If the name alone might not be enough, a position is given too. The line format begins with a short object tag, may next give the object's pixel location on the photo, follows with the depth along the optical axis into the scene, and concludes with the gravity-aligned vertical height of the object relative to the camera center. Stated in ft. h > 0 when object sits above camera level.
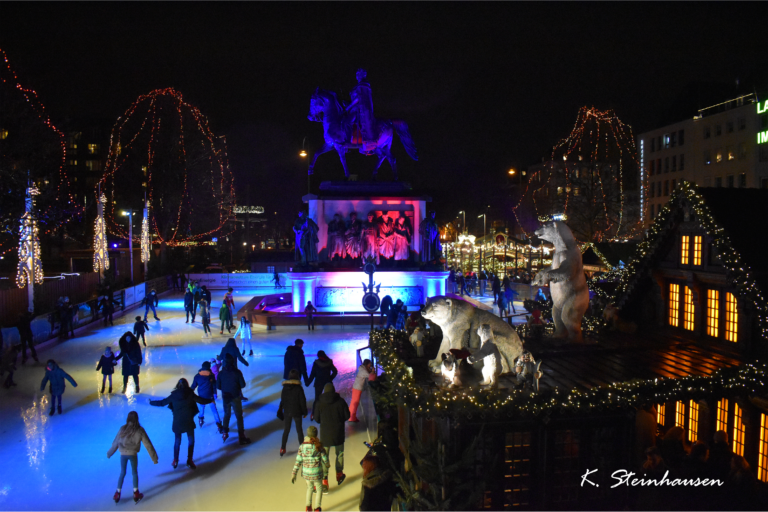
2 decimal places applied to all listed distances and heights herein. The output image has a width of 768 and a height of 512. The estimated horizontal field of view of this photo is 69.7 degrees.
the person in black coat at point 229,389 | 31.71 -8.60
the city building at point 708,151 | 135.54 +23.29
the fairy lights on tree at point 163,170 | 145.28 +19.15
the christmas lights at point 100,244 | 98.07 -0.42
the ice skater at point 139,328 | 55.11 -8.71
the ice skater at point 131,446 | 24.47 -9.18
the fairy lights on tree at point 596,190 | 137.08 +13.40
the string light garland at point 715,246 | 26.00 -1.01
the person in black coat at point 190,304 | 77.21 -8.92
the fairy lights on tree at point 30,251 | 68.64 -1.12
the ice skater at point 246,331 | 53.72 -8.89
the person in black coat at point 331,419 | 25.86 -8.47
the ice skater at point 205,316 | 65.98 -9.06
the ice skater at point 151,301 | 79.66 -8.71
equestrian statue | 80.18 +16.95
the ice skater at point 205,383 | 31.68 -8.20
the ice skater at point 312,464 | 22.38 -9.16
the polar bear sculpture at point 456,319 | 27.96 -4.15
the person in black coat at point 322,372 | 32.86 -7.97
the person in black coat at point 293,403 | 28.71 -8.52
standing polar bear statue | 31.61 -2.40
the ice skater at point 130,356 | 39.47 -8.27
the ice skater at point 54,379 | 35.35 -8.84
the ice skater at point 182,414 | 27.53 -8.69
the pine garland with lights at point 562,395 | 20.66 -6.42
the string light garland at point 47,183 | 81.71 +10.32
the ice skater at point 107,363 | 39.47 -8.75
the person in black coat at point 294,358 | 35.96 -7.80
